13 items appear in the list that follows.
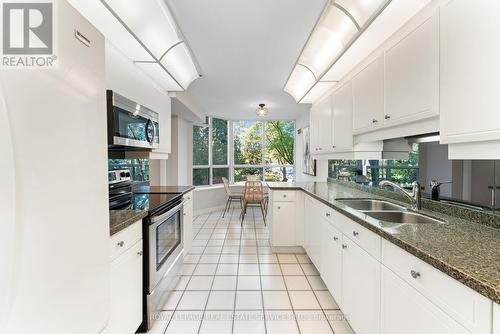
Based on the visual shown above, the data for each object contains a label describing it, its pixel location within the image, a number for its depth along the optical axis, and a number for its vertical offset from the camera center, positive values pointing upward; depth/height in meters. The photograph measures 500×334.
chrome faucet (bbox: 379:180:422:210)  1.84 -0.24
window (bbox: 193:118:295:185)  6.57 +0.35
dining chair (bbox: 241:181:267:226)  5.05 -0.64
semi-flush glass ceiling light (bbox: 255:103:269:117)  4.60 +0.96
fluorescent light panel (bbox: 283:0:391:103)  1.58 +1.00
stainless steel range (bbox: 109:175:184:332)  1.77 -0.62
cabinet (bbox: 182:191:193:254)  2.88 -0.68
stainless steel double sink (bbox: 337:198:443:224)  1.73 -0.38
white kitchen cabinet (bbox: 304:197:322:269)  2.50 -0.74
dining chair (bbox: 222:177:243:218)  5.51 -0.69
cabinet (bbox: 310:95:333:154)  3.10 +0.49
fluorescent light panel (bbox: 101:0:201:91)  1.59 +0.97
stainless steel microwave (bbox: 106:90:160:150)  1.64 +0.30
